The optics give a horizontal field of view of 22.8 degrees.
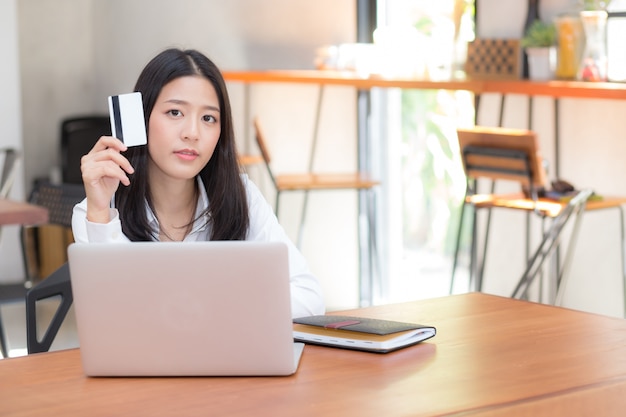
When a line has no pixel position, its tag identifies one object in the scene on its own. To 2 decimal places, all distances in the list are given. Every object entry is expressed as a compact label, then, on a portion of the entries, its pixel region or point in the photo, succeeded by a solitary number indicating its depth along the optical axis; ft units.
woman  10.21
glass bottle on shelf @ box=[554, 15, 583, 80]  20.41
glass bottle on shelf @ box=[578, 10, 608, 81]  19.96
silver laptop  7.56
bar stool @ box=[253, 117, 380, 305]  23.42
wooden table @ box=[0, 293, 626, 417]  7.17
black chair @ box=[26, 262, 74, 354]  10.55
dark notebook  8.55
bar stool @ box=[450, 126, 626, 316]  18.34
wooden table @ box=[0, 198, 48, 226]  16.41
